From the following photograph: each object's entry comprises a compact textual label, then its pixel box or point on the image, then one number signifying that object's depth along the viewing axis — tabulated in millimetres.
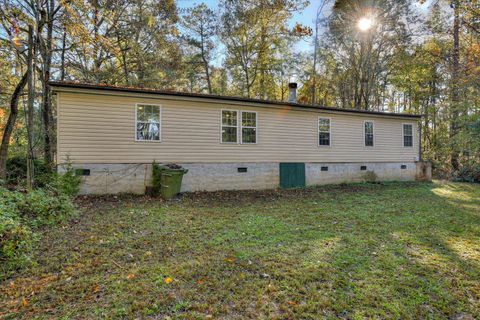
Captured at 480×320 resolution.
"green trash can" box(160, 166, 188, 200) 7773
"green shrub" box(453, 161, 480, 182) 13383
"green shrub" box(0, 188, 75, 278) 3166
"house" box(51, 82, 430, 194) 7641
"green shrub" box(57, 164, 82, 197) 6875
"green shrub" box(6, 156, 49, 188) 8241
